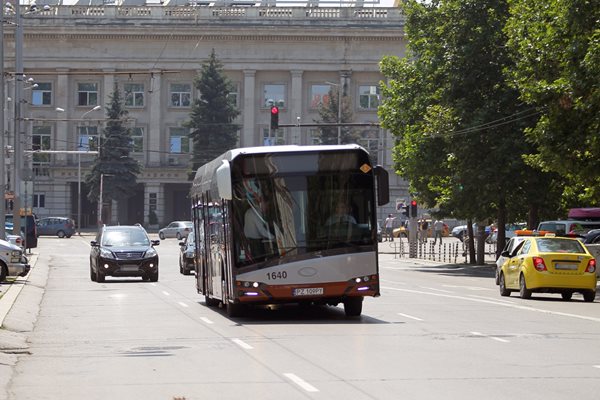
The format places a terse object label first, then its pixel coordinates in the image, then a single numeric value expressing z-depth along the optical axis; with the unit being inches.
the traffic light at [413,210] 2798.7
